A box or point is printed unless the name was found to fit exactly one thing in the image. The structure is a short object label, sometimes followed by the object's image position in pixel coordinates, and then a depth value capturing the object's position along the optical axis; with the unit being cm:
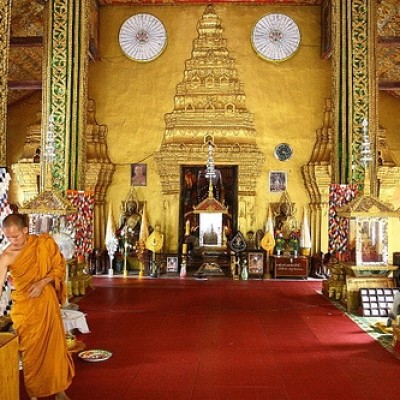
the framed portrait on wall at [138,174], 1283
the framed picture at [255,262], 1182
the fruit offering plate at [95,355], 523
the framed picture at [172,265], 1214
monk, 397
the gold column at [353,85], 916
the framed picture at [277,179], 1270
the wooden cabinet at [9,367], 323
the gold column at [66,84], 953
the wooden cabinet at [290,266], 1175
